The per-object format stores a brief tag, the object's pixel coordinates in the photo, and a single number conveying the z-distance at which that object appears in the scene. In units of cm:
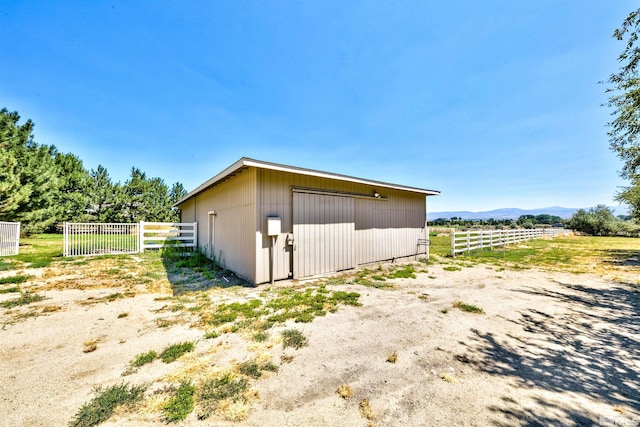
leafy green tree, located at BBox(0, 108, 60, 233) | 1101
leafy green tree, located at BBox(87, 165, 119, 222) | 2139
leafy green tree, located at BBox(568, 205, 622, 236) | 2327
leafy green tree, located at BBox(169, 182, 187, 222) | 2800
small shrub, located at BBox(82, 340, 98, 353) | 266
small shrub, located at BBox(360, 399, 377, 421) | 173
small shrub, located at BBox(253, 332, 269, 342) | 287
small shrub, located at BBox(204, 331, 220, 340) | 292
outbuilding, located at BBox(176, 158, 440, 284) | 527
